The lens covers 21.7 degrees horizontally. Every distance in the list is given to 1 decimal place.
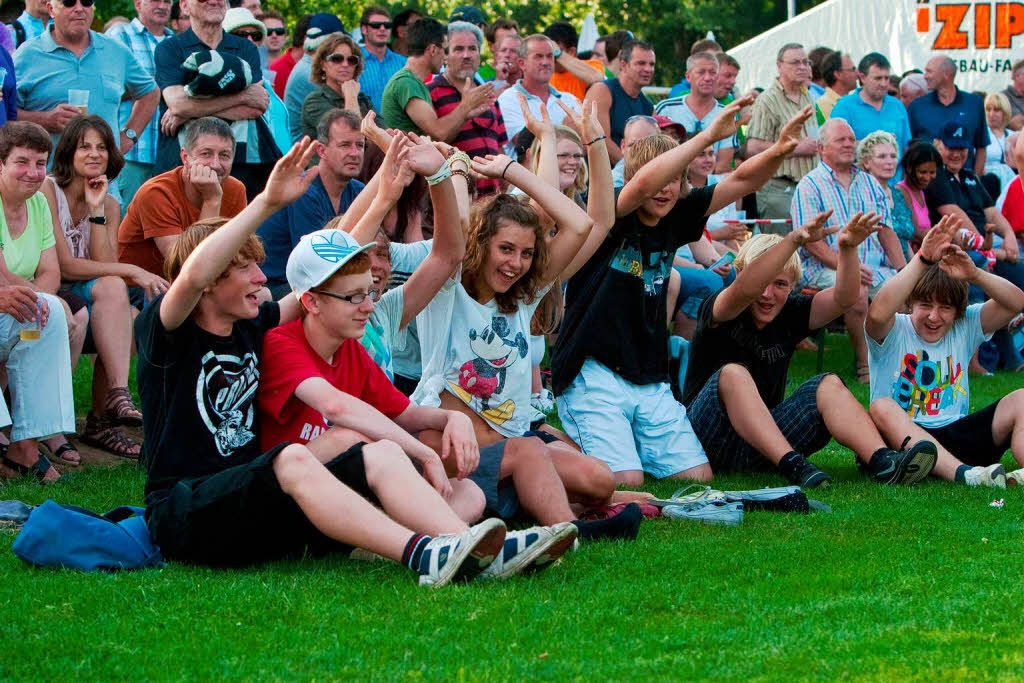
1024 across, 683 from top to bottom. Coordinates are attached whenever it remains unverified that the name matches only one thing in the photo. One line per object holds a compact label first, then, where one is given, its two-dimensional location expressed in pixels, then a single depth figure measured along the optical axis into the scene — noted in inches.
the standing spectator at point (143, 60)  756.3
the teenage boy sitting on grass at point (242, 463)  337.8
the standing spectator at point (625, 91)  881.7
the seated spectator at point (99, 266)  584.2
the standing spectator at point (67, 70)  679.9
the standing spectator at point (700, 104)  901.3
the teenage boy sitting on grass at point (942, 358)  522.8
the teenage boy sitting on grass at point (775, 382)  517.9
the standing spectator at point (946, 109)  1047.4
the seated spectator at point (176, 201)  602.9
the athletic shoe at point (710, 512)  439.9
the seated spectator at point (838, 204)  823.0
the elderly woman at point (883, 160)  851.7
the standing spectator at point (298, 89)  824.1
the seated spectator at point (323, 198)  613.9
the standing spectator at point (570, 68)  978.3
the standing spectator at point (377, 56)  889.0
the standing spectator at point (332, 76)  757.6
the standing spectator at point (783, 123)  931.2
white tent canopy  1450.3
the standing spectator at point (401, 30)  932.4
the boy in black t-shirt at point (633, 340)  546.9
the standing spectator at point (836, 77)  1083.8
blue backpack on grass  368.4
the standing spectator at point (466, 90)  772.9
